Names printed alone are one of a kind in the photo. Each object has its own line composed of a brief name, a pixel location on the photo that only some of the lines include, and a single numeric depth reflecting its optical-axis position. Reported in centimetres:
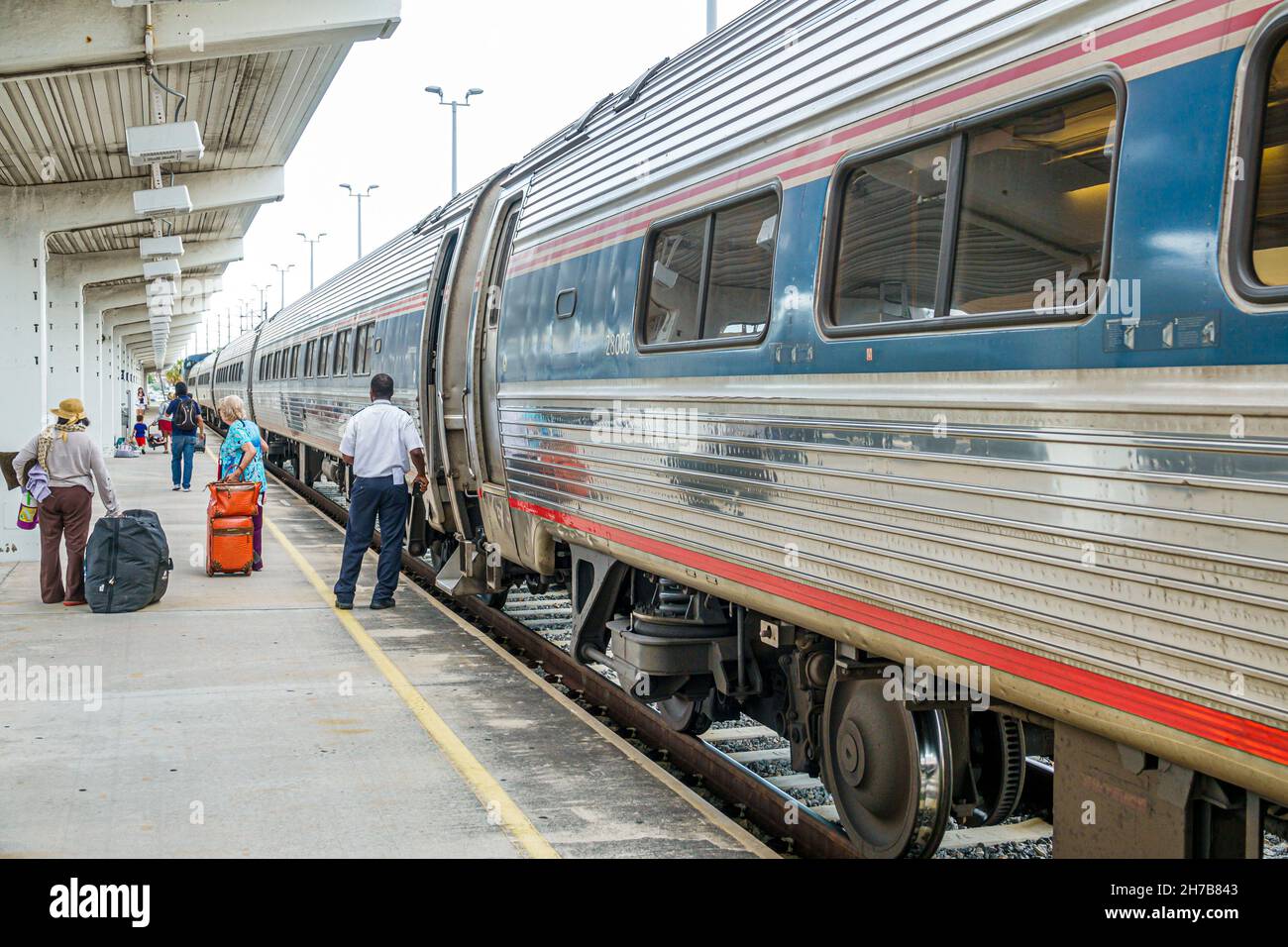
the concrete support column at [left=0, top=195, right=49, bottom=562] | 1308
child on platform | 3247
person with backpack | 1994
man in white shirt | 955
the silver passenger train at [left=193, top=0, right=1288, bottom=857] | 270
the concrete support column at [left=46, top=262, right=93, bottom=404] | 1873
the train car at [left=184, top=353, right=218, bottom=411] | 5150
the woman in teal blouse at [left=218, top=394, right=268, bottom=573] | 1155
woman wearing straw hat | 941
